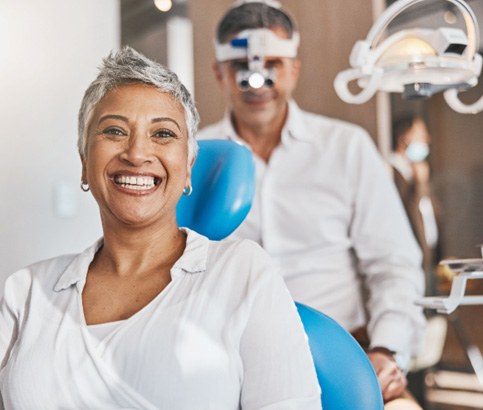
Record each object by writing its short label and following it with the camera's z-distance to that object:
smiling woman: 1.01
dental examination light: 1.28
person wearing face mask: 3.74
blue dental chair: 1.08
